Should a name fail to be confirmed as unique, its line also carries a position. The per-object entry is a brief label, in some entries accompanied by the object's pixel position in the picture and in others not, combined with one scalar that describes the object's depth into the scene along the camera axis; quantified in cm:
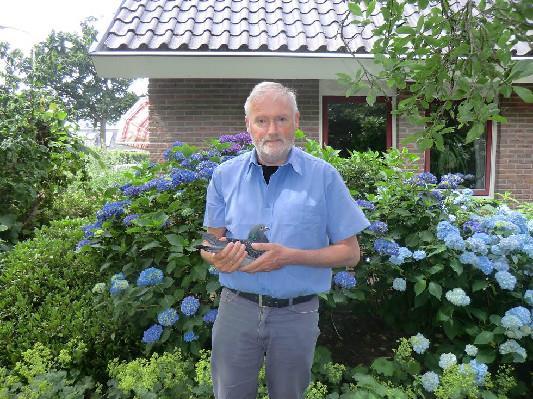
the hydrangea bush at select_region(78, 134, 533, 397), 278
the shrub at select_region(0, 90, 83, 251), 444
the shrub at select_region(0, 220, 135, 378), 277
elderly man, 194
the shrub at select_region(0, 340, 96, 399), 242
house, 561
